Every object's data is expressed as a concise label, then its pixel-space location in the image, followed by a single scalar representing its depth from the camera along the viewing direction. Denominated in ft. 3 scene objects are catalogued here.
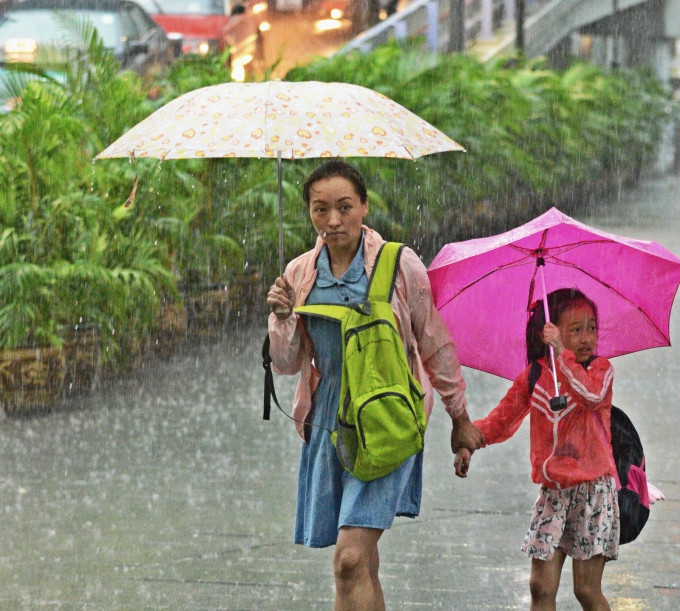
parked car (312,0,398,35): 174.19
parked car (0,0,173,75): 105.91
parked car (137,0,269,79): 135.03
